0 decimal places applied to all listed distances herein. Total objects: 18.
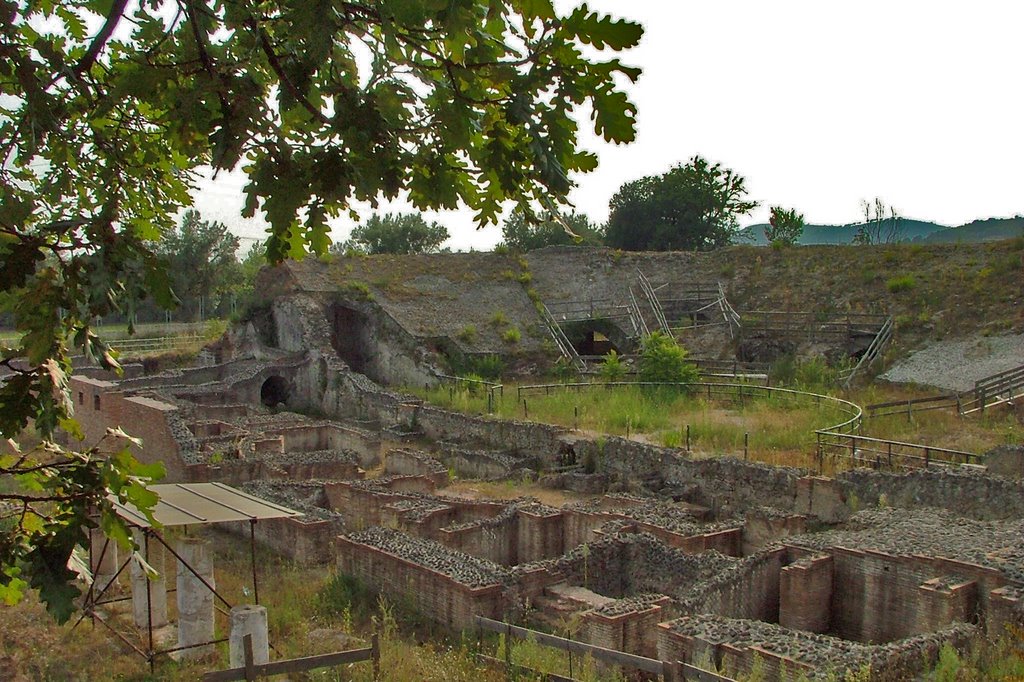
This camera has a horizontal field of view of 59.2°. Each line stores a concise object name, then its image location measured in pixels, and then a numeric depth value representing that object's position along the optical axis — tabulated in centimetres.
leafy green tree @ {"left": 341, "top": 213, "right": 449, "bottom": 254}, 6744
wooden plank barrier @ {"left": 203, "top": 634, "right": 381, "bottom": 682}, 775
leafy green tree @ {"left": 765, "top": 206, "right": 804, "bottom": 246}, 4932
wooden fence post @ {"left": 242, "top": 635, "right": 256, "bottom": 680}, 773
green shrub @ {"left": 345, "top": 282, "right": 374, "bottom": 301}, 3522
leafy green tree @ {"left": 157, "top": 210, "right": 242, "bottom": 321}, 5278
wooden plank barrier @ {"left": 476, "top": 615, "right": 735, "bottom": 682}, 774
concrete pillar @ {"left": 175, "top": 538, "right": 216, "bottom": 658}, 1002
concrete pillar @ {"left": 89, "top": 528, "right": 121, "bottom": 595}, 1238
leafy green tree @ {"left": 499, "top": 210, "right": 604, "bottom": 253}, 5981
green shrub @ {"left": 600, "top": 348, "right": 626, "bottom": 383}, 2864
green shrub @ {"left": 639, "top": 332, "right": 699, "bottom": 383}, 2700
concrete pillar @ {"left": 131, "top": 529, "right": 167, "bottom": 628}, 1072
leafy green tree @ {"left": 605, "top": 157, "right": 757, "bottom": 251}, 5059
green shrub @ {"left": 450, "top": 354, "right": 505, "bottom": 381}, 3180
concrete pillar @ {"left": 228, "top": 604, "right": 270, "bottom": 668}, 888
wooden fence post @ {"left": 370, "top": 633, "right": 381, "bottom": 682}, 852
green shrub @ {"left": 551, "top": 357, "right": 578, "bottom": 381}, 3144
